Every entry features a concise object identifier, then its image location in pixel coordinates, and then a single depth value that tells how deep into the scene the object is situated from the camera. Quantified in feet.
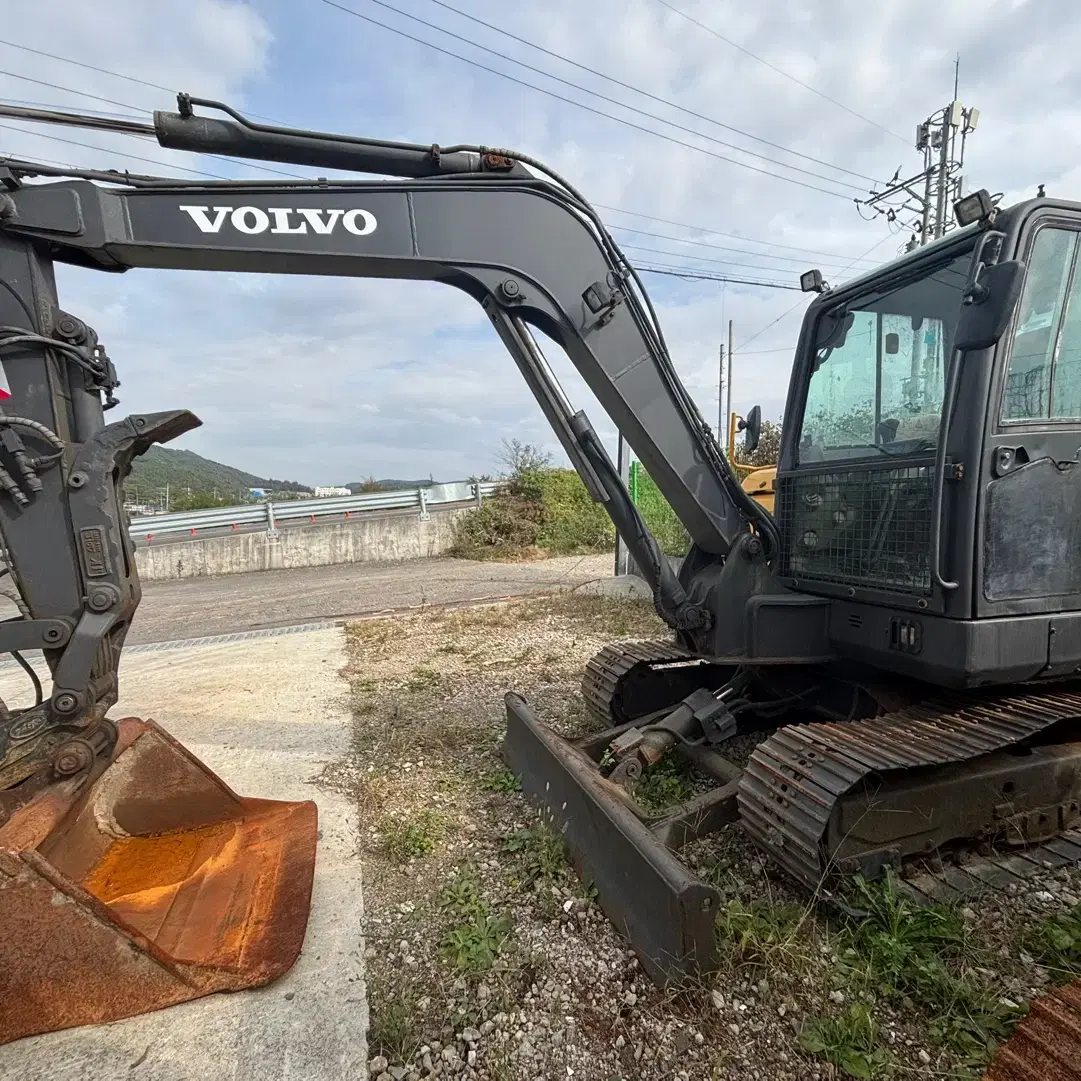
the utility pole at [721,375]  113.70
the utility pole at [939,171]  63.21
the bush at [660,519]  34.32
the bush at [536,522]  54.34
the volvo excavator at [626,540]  8.37
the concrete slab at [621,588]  32.13
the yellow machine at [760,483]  24.09
